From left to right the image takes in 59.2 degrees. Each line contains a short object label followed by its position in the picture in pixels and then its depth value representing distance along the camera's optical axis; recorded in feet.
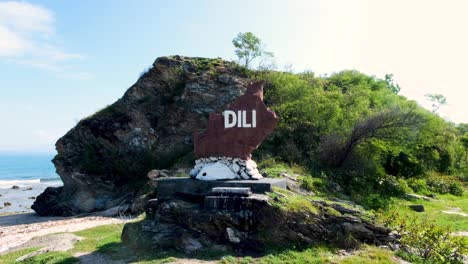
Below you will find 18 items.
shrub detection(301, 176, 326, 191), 54.39
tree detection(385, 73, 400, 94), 157.46
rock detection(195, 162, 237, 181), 37.47
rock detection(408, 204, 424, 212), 57.72
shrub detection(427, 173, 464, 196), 77.92
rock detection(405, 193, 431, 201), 66.64
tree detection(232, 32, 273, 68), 100.99
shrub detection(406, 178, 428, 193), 74.08
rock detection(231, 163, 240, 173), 37.55
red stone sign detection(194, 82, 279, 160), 37.76
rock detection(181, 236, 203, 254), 31.22
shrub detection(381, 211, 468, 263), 29.50
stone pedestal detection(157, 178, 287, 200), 34.45
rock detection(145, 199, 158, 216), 38.81
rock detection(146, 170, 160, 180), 68.03
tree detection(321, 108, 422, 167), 66.08
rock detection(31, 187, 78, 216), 79.50
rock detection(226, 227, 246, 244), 31.48
